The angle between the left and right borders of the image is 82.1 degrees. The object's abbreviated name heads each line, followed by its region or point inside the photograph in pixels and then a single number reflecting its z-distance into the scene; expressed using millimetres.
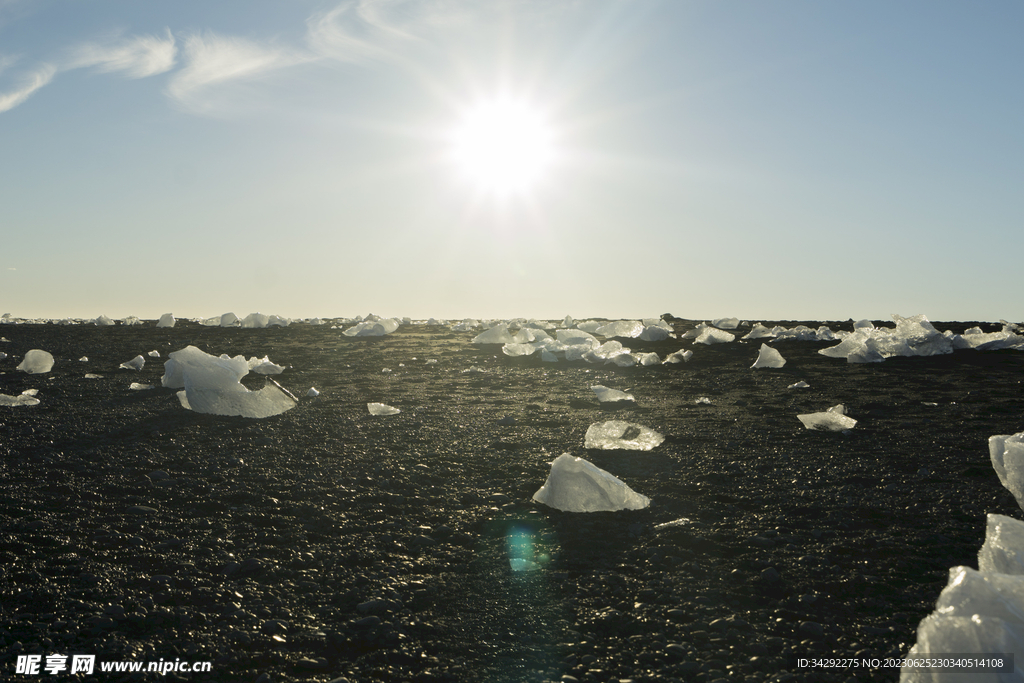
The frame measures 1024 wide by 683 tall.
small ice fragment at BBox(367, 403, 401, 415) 4141
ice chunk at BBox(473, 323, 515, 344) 9297
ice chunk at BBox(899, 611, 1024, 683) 1189
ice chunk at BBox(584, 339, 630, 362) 7047
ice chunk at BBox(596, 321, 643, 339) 9617
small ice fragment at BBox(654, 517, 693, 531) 2146
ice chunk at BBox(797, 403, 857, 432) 3521
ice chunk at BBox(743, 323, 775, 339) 9492
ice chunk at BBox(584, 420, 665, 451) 3273
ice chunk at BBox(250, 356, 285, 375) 5988
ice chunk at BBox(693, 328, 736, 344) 8789
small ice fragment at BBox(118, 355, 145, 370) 6199
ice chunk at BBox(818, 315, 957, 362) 6656
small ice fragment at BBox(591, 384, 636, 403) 4629
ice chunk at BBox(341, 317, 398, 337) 10633
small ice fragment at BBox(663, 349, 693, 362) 7043
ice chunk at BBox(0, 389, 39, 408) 4188
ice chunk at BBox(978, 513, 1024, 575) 1510
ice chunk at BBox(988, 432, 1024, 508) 2174
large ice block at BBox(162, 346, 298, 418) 3906
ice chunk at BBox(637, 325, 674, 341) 9281
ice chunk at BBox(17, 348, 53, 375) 5797
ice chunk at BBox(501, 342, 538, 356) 7727
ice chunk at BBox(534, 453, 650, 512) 2336
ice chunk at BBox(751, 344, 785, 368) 6348
